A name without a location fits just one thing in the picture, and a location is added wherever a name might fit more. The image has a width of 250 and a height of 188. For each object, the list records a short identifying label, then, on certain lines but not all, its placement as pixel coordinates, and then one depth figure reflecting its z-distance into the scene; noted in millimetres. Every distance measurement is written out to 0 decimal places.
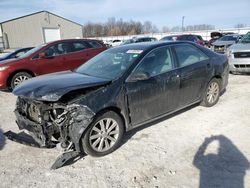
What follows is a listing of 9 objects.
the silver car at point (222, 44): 12039
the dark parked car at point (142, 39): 14959
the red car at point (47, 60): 5643
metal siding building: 31993
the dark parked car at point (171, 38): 13547
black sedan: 2518
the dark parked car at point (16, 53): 8590
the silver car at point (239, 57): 6327
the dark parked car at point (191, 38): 14069
